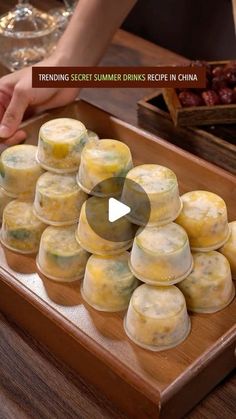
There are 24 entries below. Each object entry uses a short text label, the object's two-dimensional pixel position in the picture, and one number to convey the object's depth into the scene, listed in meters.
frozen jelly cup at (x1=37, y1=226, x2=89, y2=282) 1.07
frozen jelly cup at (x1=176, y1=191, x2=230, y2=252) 1.04
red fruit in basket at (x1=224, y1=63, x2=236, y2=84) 1.56
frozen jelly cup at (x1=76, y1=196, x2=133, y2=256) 1.04
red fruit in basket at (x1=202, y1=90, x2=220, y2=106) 1.50
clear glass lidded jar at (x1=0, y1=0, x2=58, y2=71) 1.90
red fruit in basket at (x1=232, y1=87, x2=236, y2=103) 1.51
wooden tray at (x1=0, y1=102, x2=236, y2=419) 0.90
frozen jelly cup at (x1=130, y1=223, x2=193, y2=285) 0.97
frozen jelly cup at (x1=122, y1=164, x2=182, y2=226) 1.01
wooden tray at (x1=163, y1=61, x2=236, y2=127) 1.47
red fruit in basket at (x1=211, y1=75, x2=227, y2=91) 1.53
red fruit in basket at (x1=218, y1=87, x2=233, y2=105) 1.50
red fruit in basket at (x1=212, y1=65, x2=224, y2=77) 1.58
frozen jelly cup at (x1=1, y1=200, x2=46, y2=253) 1.14
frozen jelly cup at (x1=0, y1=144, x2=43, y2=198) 1.18
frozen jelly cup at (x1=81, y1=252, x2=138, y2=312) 1.01
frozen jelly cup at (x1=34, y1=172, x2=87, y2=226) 1.10
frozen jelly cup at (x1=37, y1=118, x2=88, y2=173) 1.14
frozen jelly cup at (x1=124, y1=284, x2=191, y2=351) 0.94
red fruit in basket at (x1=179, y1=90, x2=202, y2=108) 1.49
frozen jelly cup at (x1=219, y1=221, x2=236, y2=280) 1.07
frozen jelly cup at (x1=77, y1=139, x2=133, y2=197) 1.08
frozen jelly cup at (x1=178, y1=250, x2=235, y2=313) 1.00
